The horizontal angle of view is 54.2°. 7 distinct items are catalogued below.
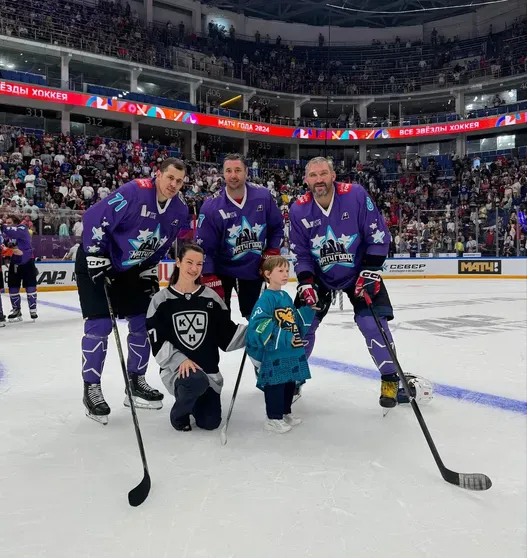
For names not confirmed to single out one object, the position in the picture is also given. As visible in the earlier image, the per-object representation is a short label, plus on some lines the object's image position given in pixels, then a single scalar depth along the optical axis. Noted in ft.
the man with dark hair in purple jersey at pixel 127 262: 8.86
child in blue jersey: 8.10
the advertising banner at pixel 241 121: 63.36
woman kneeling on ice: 8.24
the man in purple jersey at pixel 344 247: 9.28
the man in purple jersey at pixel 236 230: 9.91
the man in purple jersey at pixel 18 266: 21.57
